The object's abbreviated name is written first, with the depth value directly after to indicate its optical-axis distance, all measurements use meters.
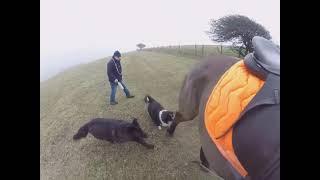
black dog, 3.26
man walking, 4.44
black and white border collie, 3.63
